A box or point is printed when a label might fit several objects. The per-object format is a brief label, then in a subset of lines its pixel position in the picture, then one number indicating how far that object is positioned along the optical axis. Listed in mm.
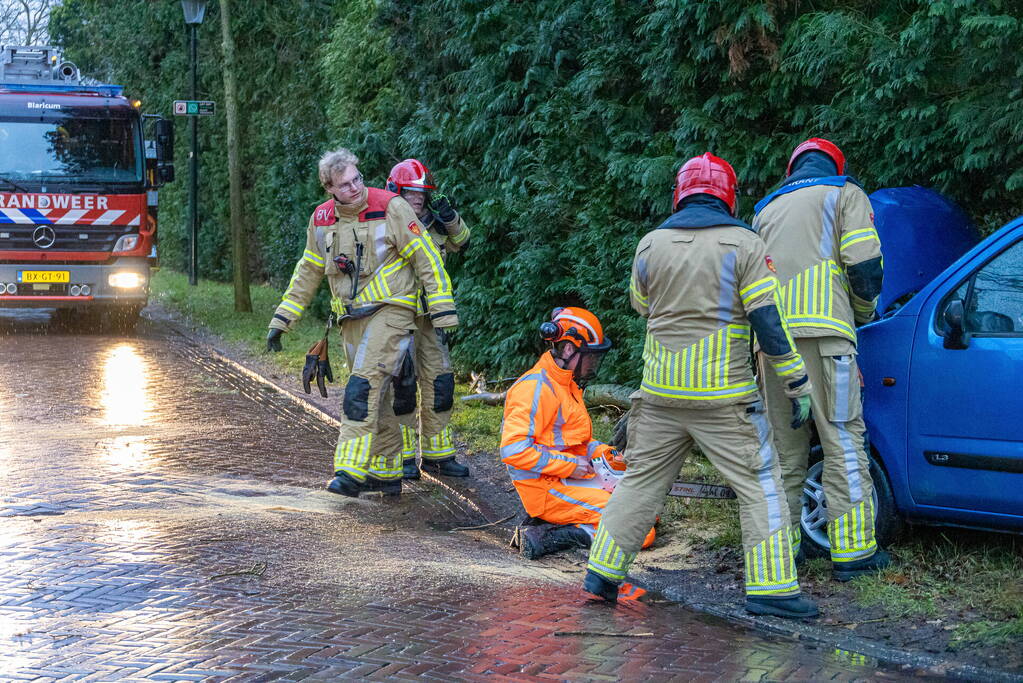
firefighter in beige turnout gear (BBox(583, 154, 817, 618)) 5223
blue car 5469
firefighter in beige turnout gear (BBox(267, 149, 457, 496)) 7590
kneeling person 6375
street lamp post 24188
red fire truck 16062
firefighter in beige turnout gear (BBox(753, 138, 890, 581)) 5758
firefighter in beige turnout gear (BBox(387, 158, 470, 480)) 8336
